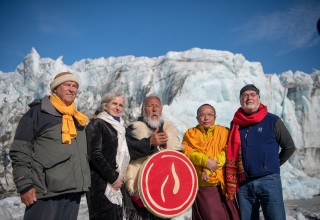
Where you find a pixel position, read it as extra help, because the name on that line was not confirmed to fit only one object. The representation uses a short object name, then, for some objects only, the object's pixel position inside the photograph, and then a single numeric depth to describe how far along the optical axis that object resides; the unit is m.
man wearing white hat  2.25
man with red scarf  2.88
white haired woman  2.72
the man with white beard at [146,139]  2.95
